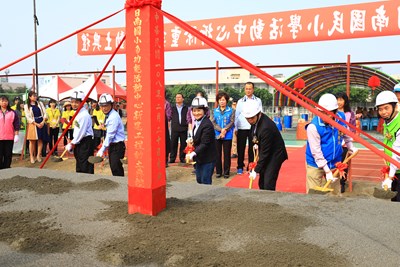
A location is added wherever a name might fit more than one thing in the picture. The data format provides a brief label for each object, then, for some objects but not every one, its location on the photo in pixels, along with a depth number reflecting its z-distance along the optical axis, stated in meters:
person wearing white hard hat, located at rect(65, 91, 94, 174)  4.35
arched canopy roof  13.80
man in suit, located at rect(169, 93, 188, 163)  6.54
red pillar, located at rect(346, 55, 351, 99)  4.67
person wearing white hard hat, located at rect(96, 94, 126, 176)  4.11
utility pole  12.92
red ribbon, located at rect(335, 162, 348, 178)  2.92
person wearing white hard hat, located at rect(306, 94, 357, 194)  2.99
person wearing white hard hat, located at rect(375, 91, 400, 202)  2.75
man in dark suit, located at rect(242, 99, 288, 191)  3.23
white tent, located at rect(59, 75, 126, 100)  13.12
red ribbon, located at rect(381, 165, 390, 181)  2.83
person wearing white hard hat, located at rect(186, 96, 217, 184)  3.84
